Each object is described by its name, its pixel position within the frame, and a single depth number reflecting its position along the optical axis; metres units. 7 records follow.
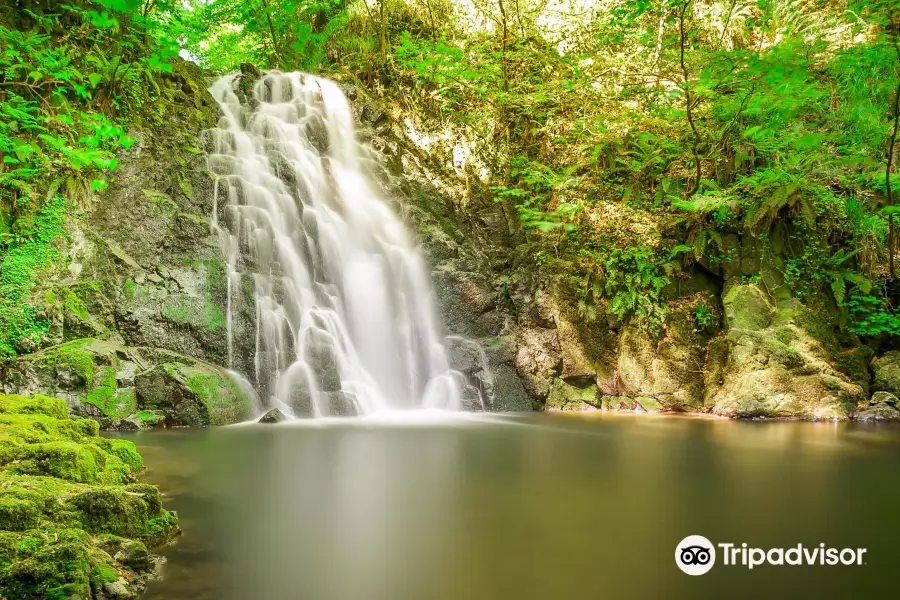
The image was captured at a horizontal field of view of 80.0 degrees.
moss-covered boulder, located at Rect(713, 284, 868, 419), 8.34
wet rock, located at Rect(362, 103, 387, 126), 12.98
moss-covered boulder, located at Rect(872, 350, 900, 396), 8.73
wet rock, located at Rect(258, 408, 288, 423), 7.25
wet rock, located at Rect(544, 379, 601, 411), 9.56
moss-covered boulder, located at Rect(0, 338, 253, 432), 6.44
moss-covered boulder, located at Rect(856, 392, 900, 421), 8.24
